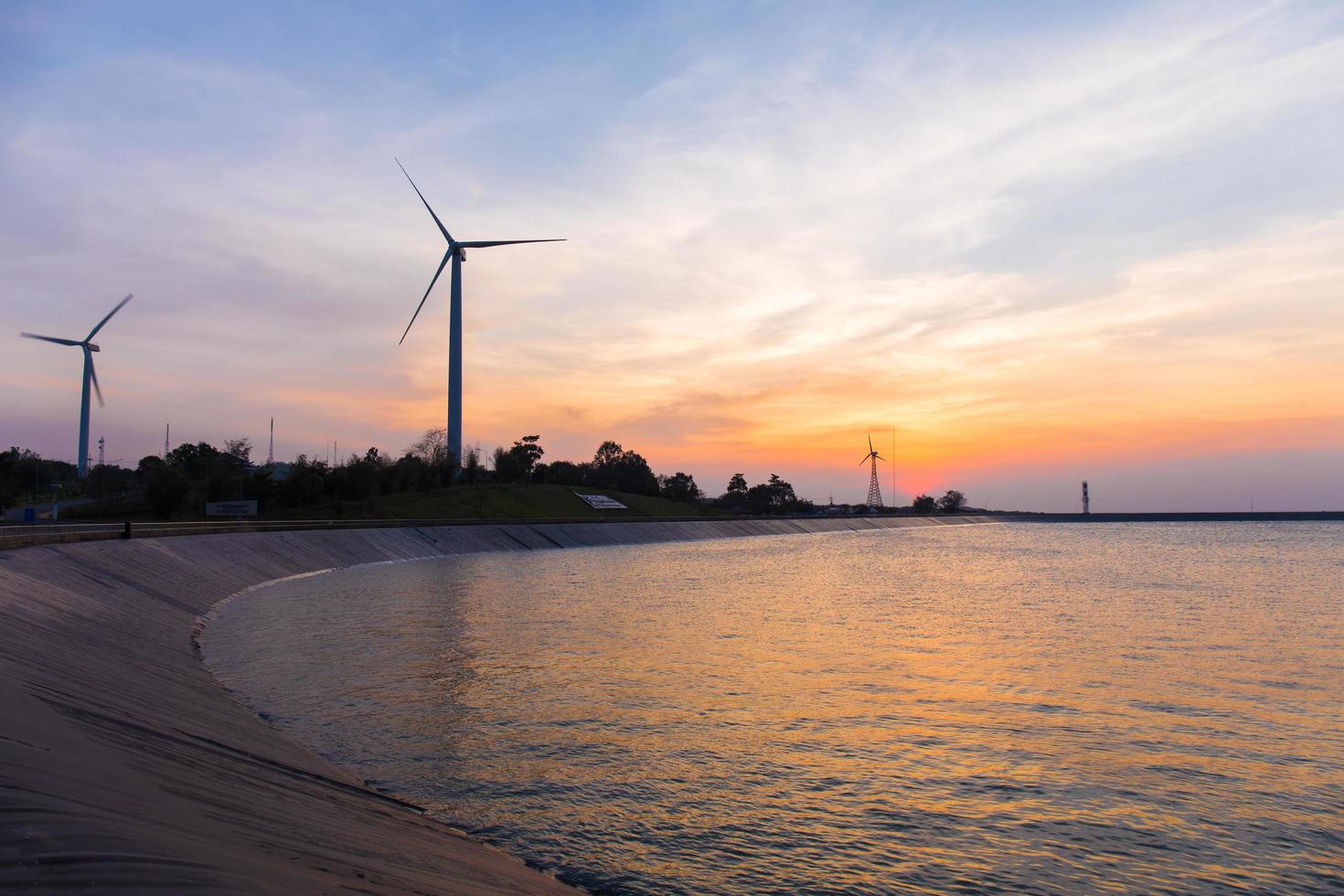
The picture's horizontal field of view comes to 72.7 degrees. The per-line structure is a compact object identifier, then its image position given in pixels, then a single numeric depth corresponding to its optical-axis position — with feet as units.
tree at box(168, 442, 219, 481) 562.66
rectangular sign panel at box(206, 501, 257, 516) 336.08
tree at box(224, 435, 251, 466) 539.70
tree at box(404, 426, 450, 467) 621.31
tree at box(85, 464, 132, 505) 470.39
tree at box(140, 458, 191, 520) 421.18
